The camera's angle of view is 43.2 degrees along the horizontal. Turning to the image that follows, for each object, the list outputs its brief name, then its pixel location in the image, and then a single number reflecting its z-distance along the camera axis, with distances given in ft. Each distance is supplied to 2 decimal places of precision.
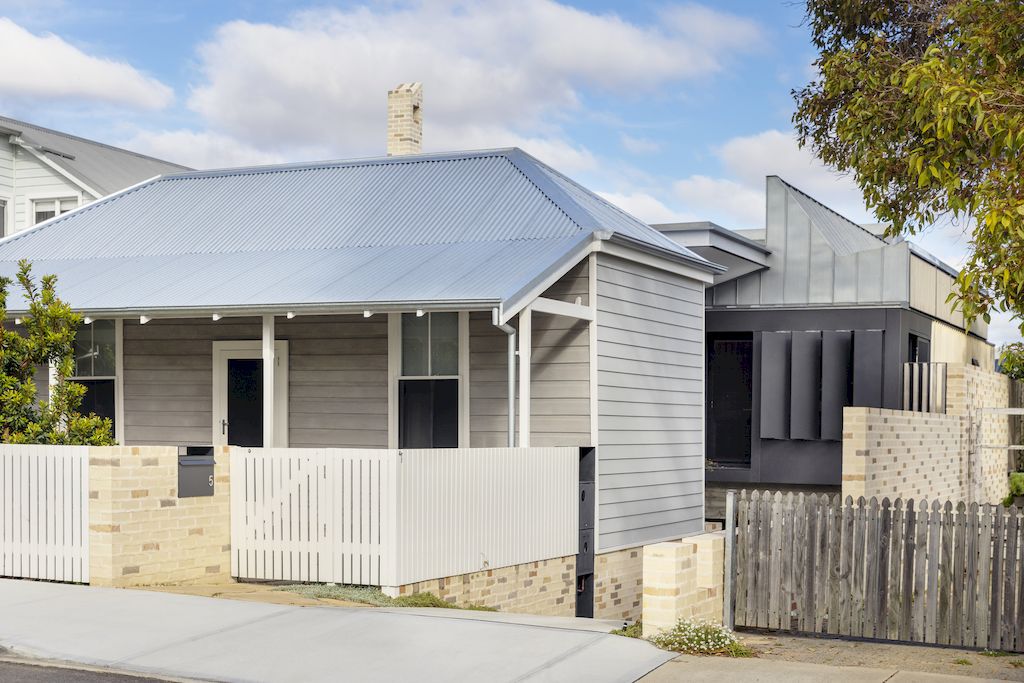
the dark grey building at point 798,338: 67.67
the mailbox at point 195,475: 41.29
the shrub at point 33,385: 44.73
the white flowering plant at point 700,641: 32.37
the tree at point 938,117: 35.14
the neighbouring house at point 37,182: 81.46
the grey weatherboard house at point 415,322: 51.08
